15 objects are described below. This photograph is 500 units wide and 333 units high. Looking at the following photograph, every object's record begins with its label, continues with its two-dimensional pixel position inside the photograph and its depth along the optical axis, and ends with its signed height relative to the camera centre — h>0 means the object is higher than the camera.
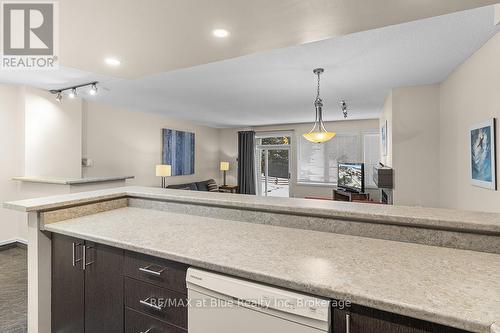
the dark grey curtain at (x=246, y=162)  7.64 +0.14
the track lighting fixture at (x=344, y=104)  4.33 +1.06
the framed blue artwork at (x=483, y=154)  2.10 +0.10
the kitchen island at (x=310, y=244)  0.82 -0.38
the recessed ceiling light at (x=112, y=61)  1.99 +0.83
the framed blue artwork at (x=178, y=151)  6.08 +0.40
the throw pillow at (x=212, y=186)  7.33 -0.55
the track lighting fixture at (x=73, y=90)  3.50 +1.11
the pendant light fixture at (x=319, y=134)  3.29 +0.43
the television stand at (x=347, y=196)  5.03 -0.60
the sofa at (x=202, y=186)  6.34 -0.49
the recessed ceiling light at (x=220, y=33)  1.55 +0.82
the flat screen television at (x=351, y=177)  5.34 -0.23
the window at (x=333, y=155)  6.37 +0.29
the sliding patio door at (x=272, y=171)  7.55 -0.13
